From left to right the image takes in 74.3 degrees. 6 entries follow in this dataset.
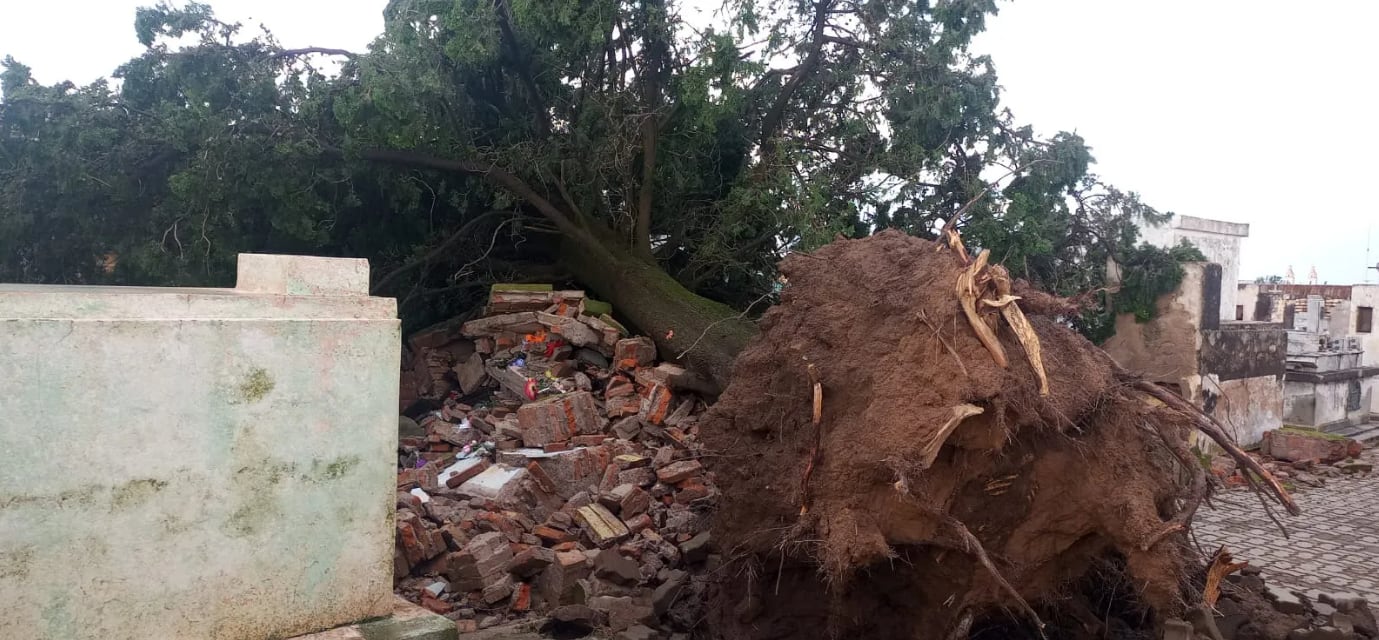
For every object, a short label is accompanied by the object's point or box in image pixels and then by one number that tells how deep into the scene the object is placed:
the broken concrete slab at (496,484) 7.60
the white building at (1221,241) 14.73
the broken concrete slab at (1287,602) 6.48
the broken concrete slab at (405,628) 4.65
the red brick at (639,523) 7.34
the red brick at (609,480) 7.88
